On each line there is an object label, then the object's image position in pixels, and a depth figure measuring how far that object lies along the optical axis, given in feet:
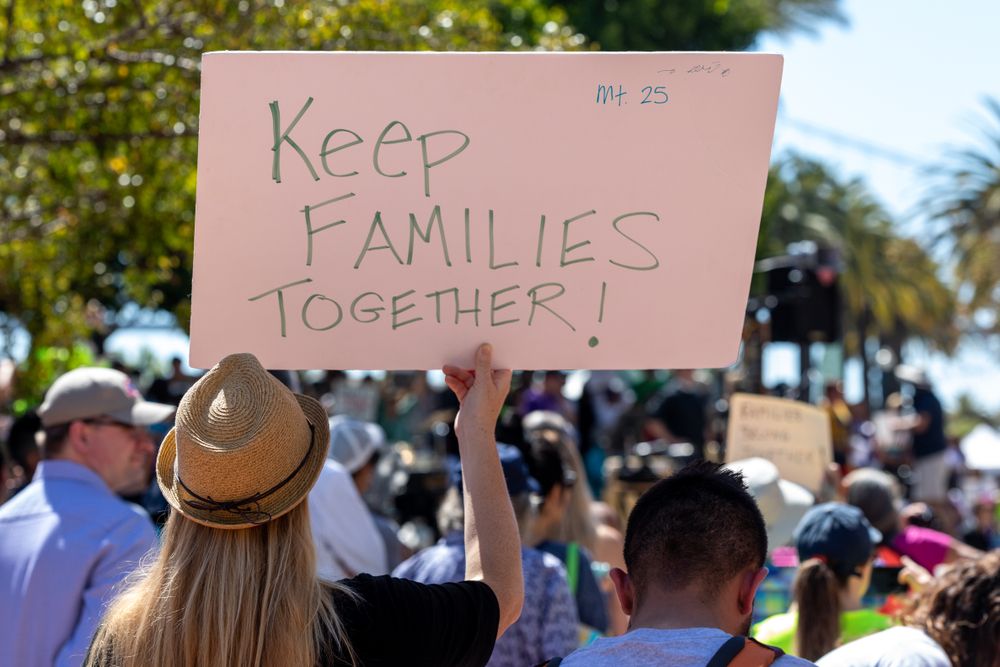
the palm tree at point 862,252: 97.66
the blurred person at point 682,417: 40.11
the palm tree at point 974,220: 101.91
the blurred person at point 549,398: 42.32
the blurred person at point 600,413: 45.27
